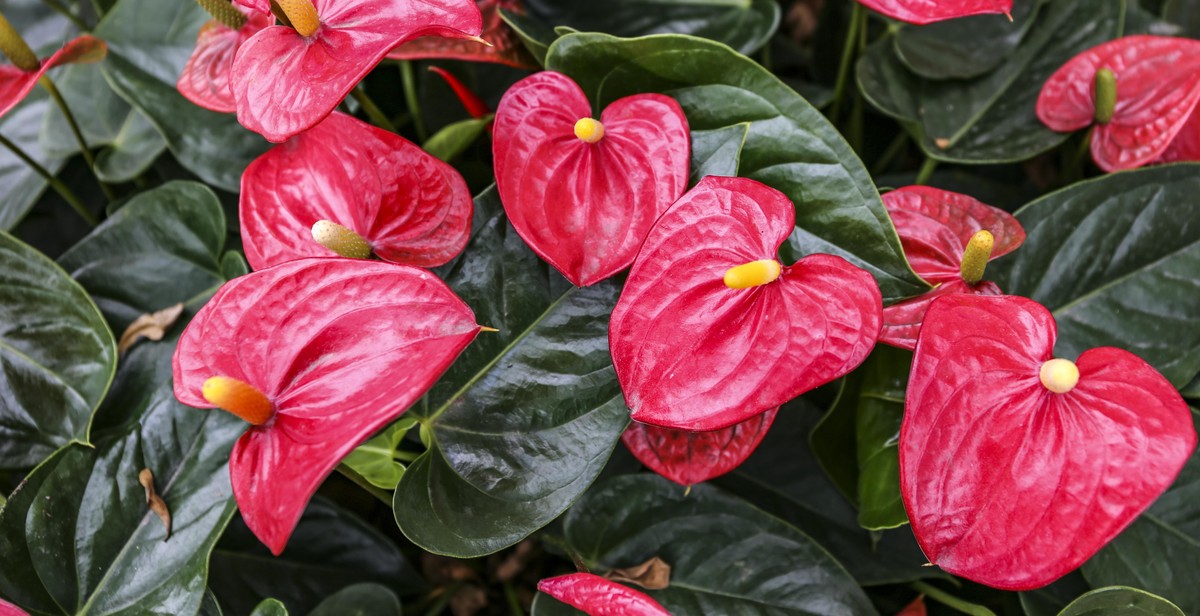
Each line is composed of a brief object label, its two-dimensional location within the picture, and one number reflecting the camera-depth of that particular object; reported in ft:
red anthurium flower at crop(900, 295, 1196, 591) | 1.80
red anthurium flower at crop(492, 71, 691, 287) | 2.19
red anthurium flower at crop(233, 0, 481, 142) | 1.96
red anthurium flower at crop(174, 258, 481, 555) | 1.74
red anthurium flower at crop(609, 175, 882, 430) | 1.88
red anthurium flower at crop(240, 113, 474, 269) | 2.28
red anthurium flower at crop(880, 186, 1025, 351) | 2.25
